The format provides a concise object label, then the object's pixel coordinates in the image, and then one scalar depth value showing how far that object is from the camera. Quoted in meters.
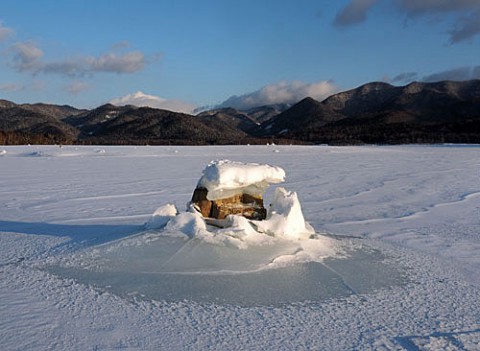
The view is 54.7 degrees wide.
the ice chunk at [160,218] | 5.61
